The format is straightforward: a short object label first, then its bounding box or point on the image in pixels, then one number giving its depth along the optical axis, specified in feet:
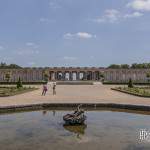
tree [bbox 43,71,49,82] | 262.18
